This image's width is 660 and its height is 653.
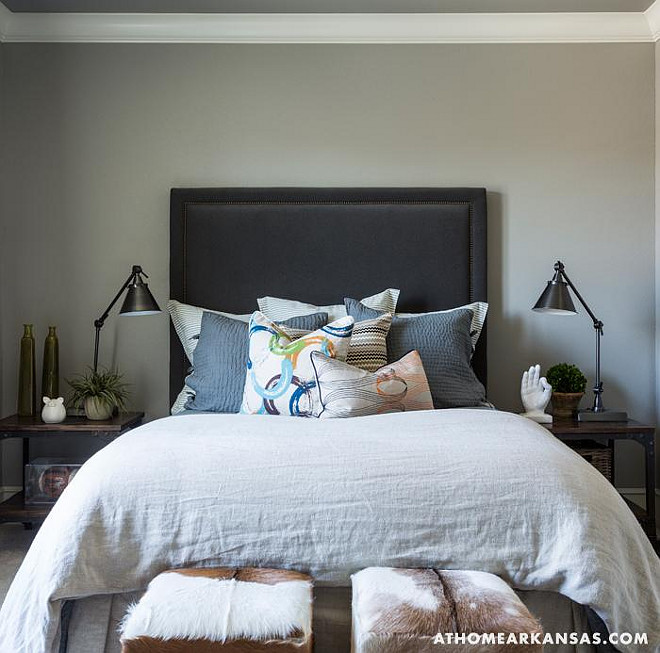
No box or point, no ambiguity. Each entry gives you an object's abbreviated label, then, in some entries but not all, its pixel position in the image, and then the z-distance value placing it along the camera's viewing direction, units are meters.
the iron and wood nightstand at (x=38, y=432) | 3.20
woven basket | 3.36
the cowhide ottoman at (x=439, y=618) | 1.51
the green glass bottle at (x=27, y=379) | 3.50
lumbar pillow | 2.70
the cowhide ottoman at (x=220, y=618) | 1.52
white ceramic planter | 3.39
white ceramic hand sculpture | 3.44
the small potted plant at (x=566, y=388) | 3.53
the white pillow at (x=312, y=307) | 3.50
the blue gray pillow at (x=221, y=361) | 3.17
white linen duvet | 1.81
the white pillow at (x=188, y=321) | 3.56
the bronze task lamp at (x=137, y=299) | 3.40
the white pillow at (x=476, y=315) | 3.55
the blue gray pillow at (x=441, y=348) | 3.16
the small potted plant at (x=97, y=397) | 3.40
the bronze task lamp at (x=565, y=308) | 3.42
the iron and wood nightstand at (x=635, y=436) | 3.19
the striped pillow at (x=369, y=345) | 3.05
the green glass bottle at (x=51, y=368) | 3.57
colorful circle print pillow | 2.82
